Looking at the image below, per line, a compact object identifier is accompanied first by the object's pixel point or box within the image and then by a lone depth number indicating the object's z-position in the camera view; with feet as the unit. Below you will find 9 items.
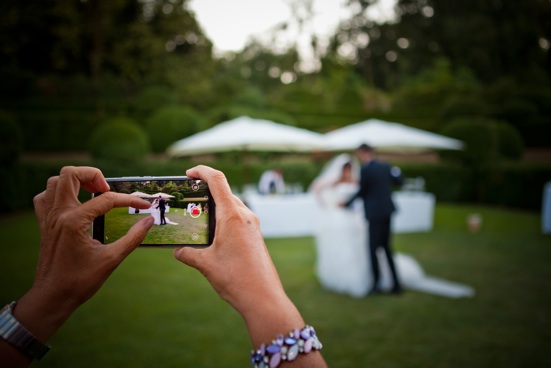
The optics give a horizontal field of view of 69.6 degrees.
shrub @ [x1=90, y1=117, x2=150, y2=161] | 44.93
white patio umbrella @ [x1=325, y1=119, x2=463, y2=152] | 34.83
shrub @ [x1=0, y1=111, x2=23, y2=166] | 38.22
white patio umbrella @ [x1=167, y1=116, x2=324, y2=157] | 31.48
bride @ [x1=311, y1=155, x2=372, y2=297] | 18.31
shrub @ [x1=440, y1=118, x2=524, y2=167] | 55.36
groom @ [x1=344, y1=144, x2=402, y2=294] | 17.67
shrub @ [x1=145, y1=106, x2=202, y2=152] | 58.65
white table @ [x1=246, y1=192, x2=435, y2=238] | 32.37
